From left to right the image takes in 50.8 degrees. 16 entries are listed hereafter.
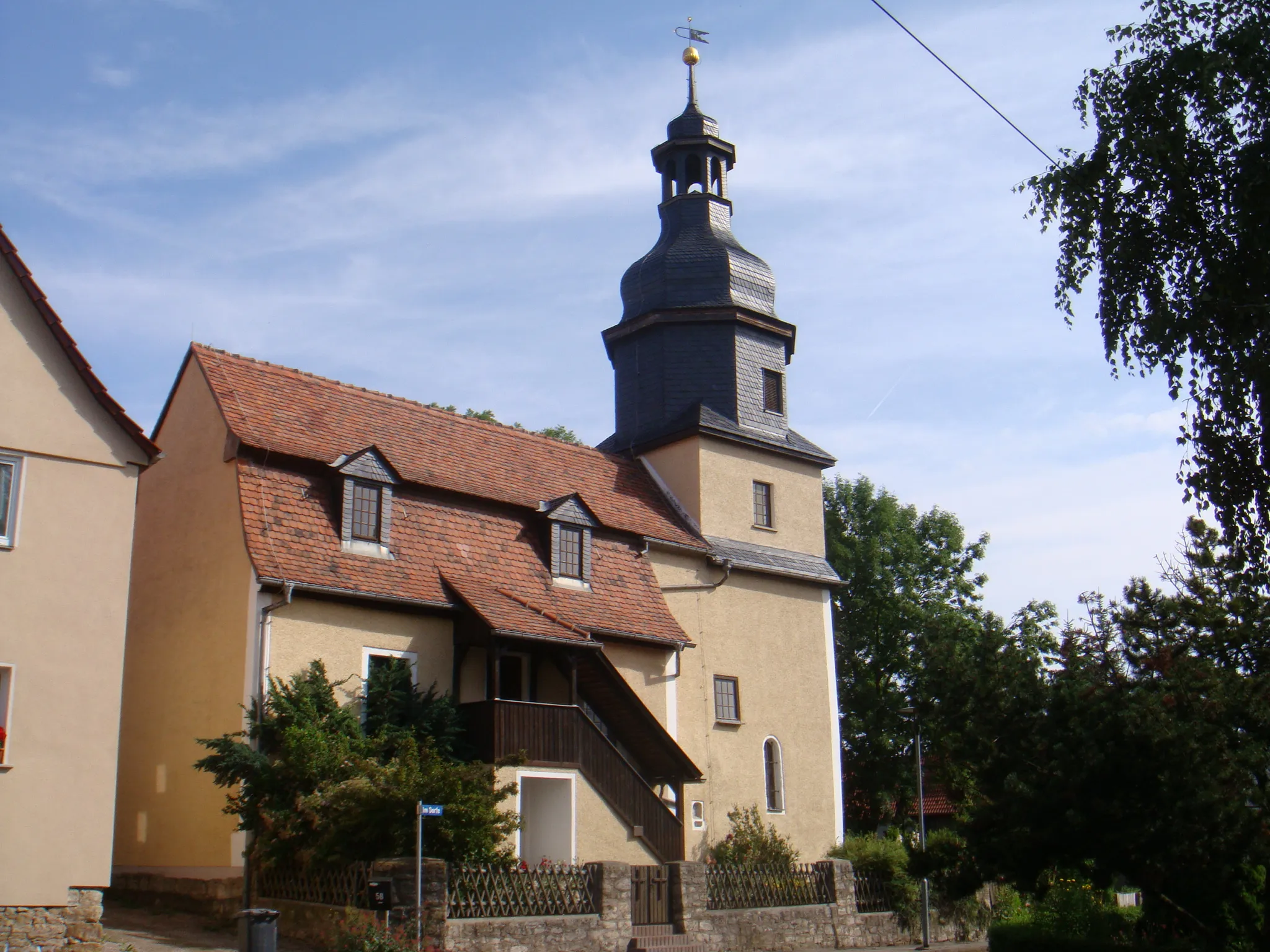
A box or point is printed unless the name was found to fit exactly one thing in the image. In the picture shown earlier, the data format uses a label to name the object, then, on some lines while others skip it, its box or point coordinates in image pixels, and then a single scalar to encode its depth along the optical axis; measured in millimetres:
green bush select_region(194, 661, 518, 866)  17266
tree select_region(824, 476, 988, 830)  40375
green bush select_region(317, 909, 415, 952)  15102
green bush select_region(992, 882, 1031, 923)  25828
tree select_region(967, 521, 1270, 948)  16156
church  21109
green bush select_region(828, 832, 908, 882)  24250
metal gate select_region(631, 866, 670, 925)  19547
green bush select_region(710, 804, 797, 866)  24969
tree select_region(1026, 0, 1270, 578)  14844
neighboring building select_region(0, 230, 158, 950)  15844
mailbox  15992
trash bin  14711
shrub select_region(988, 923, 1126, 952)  17703
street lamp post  23328
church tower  26891
